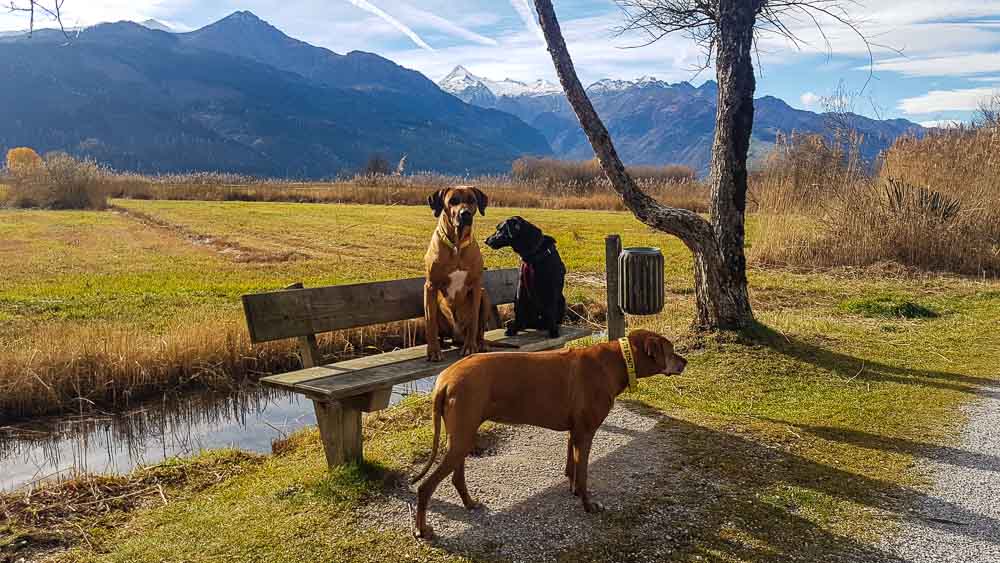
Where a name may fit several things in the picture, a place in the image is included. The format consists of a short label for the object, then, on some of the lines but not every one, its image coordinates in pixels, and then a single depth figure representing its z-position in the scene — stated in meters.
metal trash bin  6.35
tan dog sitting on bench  4.65
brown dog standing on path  3.36
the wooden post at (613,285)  6.81
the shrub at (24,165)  32.34
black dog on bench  5.61
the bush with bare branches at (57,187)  31.72
